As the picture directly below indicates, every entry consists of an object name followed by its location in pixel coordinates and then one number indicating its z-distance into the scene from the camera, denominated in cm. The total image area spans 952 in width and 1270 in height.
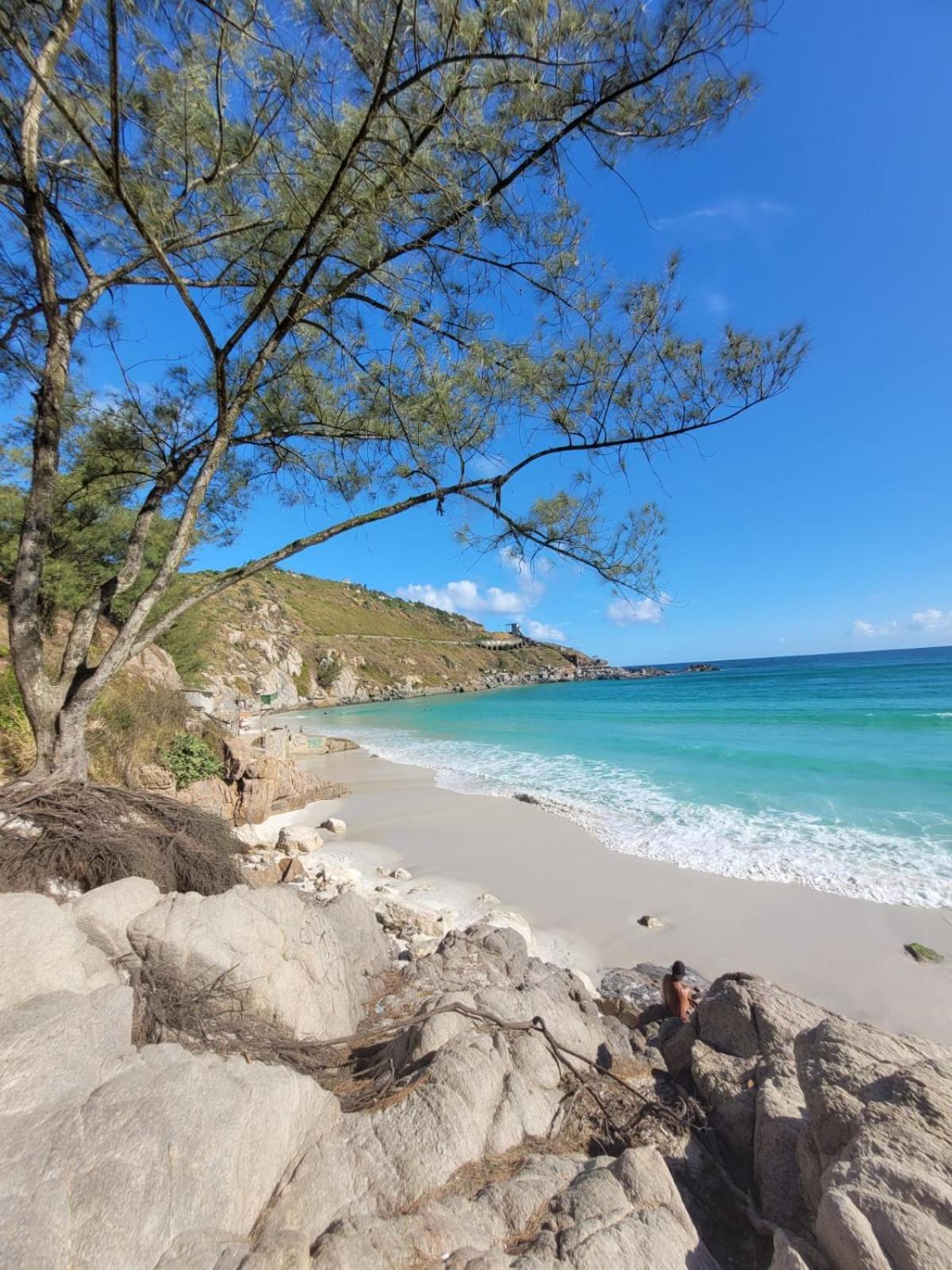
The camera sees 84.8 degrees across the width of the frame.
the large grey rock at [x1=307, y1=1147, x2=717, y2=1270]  134
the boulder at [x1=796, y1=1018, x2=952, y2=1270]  134
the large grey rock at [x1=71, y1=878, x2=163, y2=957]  227
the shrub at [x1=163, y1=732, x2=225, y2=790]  732
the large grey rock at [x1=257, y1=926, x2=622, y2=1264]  160
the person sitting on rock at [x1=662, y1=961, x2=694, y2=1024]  357
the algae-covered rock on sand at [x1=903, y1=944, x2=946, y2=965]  488
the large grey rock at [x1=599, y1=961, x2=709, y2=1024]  416
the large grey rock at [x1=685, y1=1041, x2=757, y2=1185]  225
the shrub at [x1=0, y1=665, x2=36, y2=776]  449
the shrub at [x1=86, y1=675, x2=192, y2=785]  575
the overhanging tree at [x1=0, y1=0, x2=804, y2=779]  272
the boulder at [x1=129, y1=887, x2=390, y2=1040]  236
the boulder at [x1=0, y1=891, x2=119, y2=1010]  184
